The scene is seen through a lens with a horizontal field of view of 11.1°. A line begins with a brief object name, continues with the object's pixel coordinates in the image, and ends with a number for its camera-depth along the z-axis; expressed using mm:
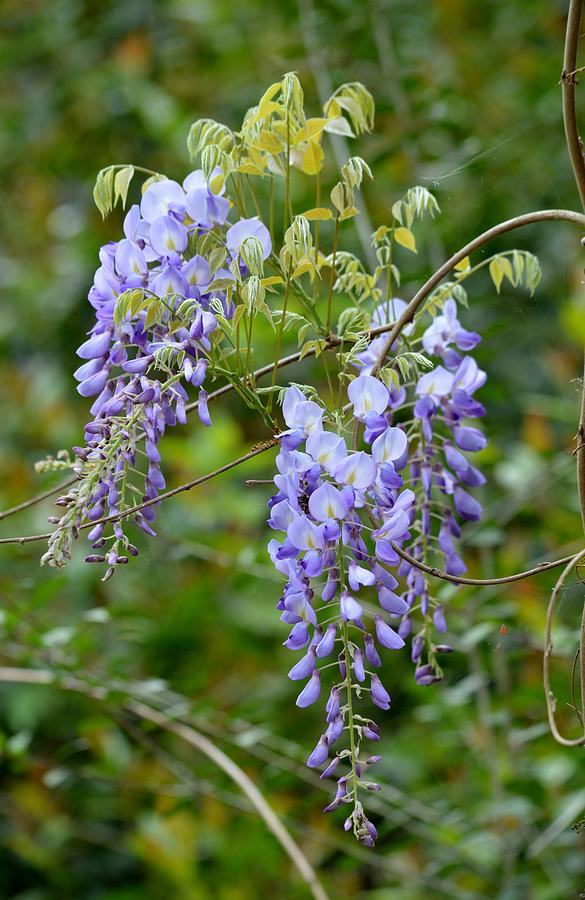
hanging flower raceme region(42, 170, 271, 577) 1620
